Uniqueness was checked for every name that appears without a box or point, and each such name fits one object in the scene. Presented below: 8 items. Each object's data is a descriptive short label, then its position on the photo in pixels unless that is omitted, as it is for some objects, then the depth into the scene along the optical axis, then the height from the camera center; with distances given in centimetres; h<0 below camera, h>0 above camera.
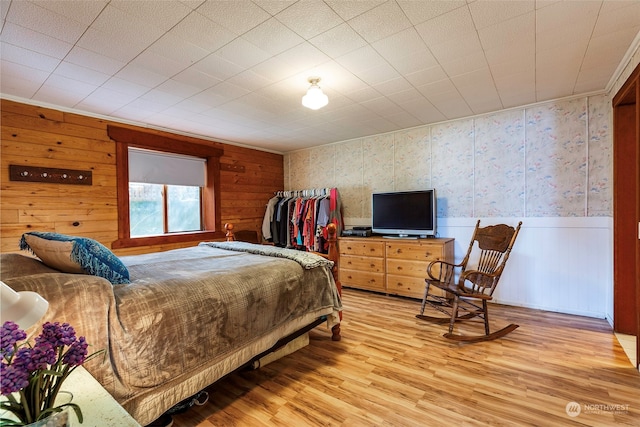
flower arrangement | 62 -36
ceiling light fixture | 241 +92
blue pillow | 138 -21
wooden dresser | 358 -69
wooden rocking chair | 259 -73
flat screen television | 378 -5
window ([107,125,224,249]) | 353 +32
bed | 120 -54
